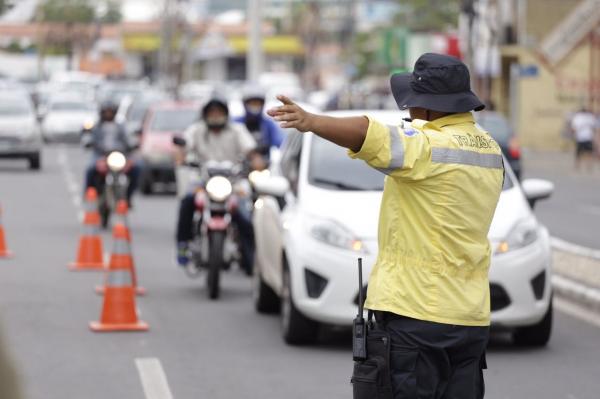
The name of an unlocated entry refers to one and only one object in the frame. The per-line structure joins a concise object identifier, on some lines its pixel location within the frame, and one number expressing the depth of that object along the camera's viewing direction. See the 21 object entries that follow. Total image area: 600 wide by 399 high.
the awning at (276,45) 123.31
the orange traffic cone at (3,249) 15.95
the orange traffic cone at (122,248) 10.98
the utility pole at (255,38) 51.84
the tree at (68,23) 120.06
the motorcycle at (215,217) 12.72
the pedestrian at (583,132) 38.25
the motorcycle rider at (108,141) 19.95
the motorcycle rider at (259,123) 16.45
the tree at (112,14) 131.45
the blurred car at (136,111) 37.97
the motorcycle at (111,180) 19.69
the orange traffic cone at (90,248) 14.98
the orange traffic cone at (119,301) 10.83
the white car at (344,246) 9.92
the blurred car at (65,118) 49.50
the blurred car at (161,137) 27.30
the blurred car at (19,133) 33.69
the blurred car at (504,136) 26.06
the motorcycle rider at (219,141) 13.59
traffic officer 5.17
